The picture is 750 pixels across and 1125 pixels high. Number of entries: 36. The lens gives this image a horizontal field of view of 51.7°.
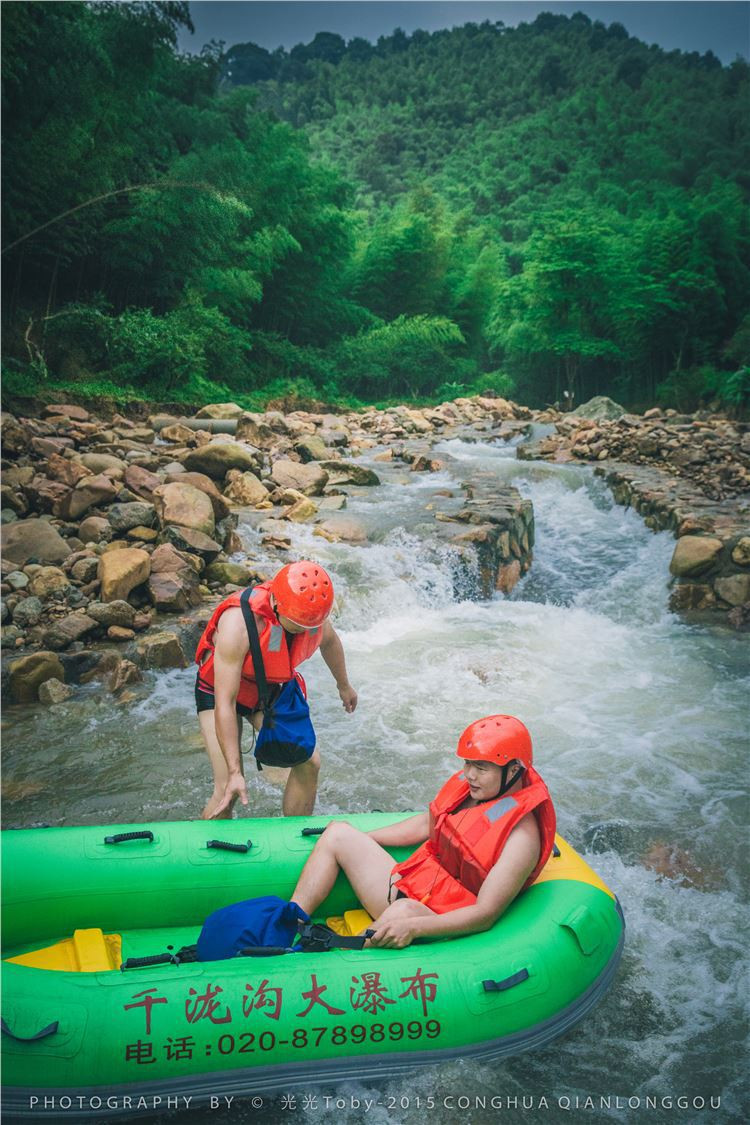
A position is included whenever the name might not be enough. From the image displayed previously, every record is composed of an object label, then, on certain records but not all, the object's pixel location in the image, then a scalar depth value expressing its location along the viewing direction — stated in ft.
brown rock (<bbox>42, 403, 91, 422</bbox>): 35.37
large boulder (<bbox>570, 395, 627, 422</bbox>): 64.03
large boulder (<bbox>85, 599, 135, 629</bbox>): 18.08
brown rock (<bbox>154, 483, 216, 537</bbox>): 22.43
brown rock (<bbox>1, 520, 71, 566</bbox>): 20.18
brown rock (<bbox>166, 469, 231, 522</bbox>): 24.47
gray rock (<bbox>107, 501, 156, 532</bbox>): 21.91
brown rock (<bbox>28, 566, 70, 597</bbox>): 18.74
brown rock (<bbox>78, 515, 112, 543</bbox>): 21.48
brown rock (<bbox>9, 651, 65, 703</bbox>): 16.30
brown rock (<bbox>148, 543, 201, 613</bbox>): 19.40
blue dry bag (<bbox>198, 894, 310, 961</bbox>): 7.59
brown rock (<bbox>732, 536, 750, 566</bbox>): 24.35
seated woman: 7.69
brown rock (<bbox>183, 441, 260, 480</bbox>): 28.94
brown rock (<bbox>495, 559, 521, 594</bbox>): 26.12
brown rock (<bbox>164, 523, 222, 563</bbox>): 21.44
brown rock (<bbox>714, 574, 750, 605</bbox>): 23.53
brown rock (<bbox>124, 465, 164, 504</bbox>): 24.56
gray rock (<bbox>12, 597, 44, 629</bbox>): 17.93
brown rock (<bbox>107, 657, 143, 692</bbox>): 16.79
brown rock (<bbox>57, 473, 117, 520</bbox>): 22.61
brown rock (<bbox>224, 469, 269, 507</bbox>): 28.94
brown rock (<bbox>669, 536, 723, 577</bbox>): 24.90
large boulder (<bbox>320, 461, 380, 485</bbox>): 34.71
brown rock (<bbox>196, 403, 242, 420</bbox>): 42.15
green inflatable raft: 6.61
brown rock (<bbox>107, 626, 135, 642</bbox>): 17.99
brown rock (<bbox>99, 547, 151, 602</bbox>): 18.71
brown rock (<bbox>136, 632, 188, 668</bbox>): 17.63
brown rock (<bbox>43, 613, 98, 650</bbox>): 17.34
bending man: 8.96
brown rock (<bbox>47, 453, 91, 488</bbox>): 24.39
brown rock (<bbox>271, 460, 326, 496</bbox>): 31.86
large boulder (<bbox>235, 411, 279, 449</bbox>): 39.27
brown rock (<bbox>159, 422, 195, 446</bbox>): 36.14
